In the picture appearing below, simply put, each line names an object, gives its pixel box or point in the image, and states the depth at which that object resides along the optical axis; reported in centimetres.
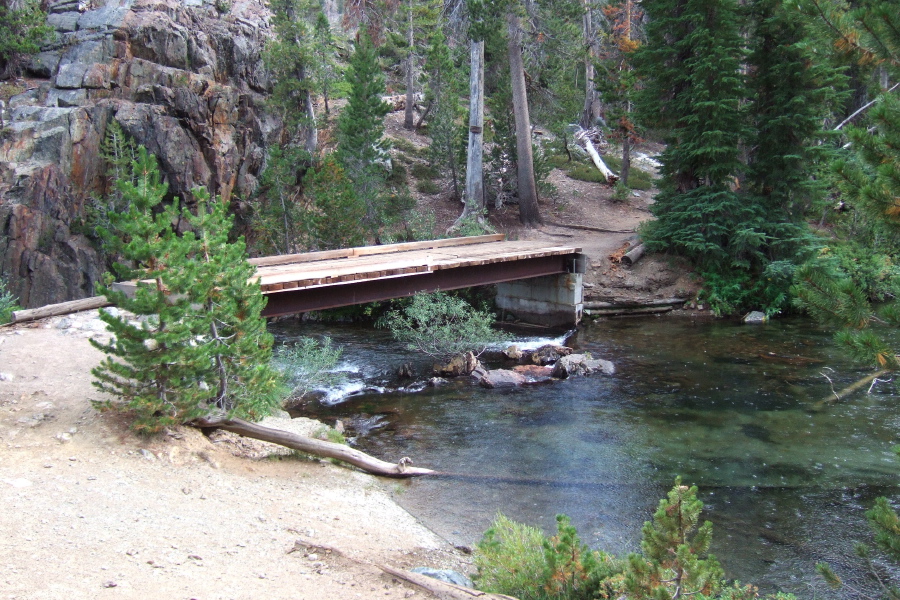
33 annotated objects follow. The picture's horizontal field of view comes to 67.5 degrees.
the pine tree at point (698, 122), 2122
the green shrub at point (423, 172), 3203
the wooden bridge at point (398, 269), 1324
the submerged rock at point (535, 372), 1559
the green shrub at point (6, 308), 1103
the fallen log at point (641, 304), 2212
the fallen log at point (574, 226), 2768
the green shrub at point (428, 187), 3111
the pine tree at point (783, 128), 2139
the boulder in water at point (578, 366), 1577
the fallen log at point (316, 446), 895
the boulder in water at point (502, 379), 1515
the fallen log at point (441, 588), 523
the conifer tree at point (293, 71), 2473
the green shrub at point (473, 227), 2441
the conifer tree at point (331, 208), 2038
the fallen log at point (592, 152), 3394
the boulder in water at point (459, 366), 1606
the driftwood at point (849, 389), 1341
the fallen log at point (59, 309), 1084
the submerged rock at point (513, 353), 1759
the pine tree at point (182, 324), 762
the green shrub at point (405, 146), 3400
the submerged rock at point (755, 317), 2091
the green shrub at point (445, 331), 1681
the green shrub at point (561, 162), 3631
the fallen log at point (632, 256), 2311
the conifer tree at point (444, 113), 2892
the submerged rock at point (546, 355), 1695
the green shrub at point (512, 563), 554
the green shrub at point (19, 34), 2109
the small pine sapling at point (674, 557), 445
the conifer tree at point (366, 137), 2325
